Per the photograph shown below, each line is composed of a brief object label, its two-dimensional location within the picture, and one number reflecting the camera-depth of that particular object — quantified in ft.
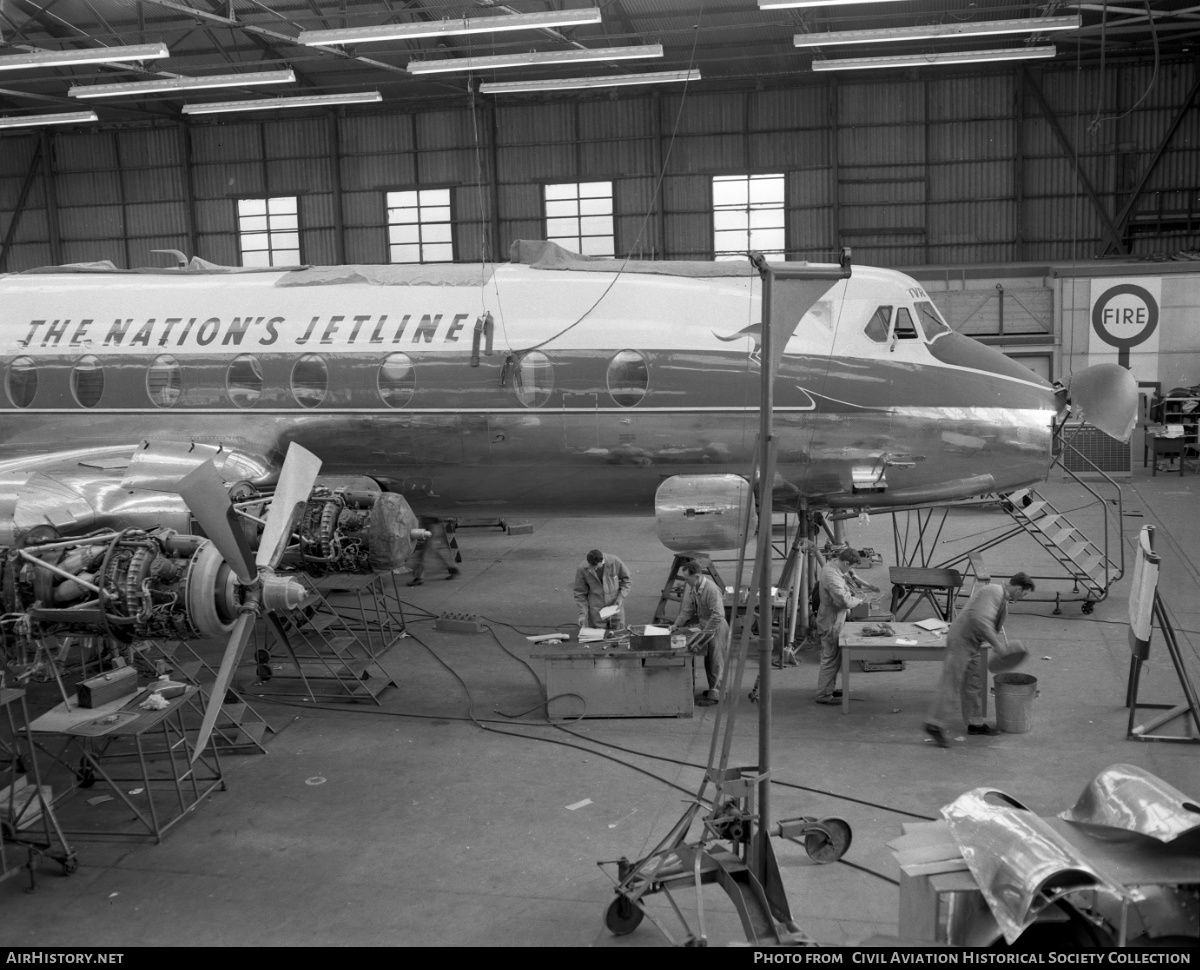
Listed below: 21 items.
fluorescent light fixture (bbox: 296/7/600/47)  77.66
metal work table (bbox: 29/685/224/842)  34.86
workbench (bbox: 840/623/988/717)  44.57
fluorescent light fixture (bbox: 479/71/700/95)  100.42
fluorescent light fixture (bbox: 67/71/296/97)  95.35
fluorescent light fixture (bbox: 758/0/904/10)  73.72
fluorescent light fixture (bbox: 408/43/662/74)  88.69
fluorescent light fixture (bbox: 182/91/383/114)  110.11
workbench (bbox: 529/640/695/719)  44.47
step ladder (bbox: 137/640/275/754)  42.73
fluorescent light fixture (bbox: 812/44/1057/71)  97.45
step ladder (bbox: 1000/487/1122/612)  61.46
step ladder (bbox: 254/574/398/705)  49.16
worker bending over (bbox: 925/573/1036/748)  41.22
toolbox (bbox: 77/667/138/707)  36.58
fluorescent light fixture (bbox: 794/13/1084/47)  81.92
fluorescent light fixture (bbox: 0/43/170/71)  88.12
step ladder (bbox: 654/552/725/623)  49.39
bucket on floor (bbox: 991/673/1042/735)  41.34
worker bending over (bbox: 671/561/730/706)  46.16
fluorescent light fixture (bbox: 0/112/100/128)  117.29
